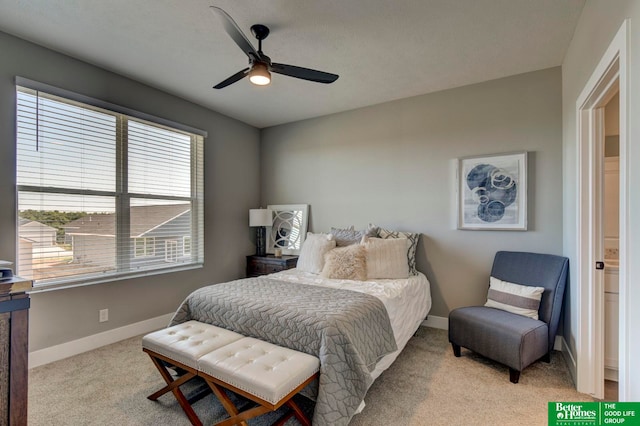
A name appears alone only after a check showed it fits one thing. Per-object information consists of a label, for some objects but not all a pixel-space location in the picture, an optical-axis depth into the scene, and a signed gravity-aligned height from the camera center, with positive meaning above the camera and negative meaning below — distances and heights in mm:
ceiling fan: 2062 +1050
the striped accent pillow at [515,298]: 2561 -740
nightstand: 4090 -700
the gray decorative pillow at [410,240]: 3355 -298
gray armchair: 2289 -890
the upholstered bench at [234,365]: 1544 -849
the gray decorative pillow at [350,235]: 3527 -257
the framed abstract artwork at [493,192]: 3037 +228
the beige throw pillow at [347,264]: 3047 -513
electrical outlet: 2967 -1001
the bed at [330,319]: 1768 -750
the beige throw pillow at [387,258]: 3102 -460
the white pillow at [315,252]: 3400 -445
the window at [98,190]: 2574 +238
